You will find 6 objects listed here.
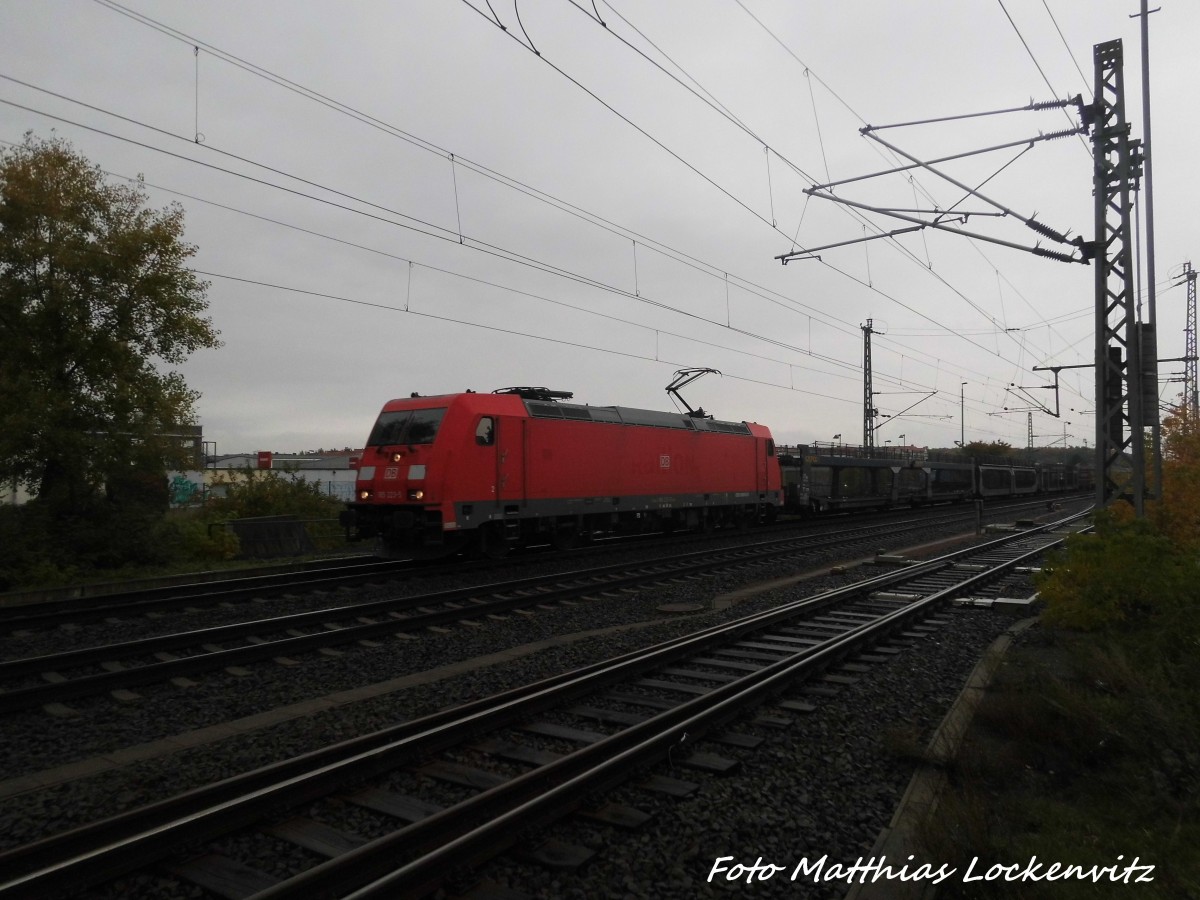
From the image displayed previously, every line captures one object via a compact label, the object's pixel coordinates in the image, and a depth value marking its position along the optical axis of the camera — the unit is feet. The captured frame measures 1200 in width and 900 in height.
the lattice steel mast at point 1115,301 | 40.47
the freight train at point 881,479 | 100.68
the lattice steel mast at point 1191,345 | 109.09
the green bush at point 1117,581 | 26.68
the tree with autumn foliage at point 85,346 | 49.73
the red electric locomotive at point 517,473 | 47.73
